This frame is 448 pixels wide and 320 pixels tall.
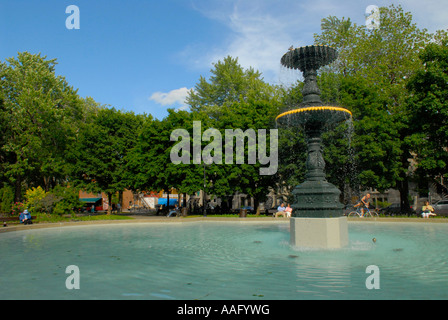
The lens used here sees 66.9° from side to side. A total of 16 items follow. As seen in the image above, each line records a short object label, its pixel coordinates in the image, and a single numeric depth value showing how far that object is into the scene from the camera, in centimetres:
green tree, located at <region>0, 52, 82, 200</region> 3850
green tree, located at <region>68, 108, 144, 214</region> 4031
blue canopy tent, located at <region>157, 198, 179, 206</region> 6825
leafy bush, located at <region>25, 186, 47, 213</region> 2514
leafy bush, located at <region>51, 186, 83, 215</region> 2523
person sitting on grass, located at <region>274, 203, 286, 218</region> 2743
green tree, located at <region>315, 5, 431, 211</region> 2888
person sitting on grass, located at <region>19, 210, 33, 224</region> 2195
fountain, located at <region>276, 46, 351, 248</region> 1152
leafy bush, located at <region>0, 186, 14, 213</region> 3809
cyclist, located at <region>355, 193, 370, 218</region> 2457
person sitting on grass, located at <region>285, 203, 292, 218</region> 2672
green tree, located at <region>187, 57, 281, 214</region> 3406
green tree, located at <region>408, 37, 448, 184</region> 2809
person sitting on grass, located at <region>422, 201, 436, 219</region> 2400
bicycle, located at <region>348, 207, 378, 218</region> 2508
